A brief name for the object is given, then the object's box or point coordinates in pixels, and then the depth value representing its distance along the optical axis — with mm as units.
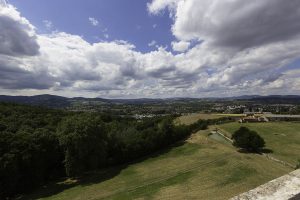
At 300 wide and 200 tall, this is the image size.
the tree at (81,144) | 24212
